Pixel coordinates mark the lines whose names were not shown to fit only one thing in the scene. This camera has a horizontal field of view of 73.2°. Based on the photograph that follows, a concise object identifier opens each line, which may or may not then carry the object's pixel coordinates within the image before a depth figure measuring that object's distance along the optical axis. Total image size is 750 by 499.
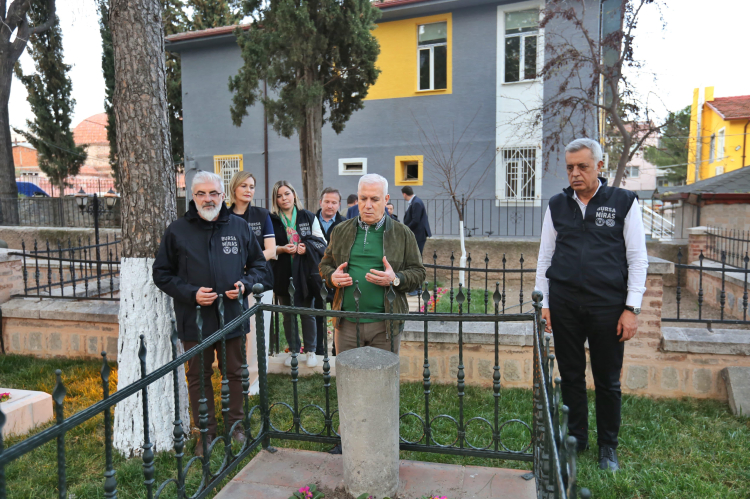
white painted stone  4.00
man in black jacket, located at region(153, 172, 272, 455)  3.41
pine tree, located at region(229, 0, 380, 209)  10.69
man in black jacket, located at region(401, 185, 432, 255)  8.55
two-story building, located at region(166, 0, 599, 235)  13.08
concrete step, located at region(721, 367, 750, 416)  4.02
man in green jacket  3.30
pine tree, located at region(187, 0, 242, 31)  19.38
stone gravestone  2.58
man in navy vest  3.08
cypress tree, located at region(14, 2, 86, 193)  18.38
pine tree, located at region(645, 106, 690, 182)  10.35
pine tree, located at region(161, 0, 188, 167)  19.09
